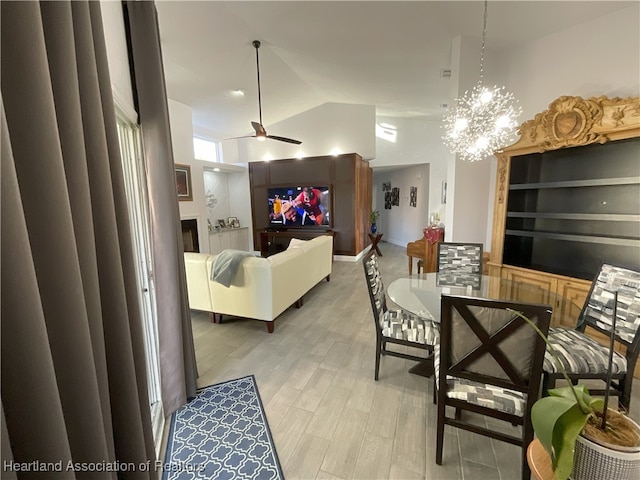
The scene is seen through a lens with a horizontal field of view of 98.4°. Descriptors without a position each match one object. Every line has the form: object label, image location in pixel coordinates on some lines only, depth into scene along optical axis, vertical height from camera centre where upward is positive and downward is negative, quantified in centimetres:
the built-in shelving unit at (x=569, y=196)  232 +1
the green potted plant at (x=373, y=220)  842 -58
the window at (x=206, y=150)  643 +133
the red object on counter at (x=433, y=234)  477 -60
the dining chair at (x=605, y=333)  160 -92
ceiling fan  405 +108
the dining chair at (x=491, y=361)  125 -79
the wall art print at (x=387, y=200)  956 +2
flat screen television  671 -9
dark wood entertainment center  650 +24
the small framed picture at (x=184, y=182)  498 +42
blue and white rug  150 -143
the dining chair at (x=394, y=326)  201 -96
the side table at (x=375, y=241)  729 -104
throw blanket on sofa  285 -64
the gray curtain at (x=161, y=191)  167 +9
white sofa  292 -92
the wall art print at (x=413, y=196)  799 +13
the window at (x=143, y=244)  181 -26
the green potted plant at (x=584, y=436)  73 -66
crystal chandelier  217 +61
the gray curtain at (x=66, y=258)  48 -11
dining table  213 -82
